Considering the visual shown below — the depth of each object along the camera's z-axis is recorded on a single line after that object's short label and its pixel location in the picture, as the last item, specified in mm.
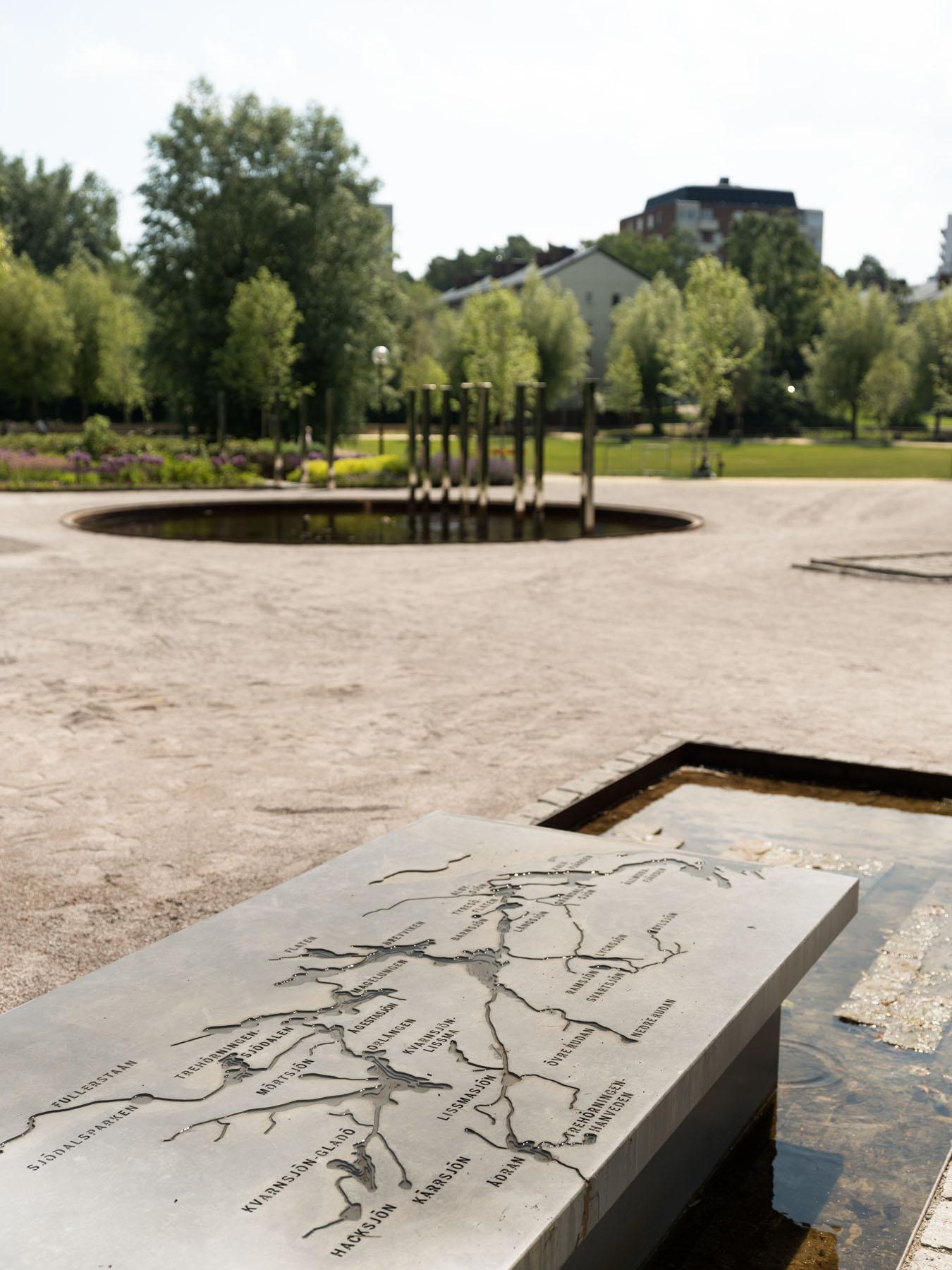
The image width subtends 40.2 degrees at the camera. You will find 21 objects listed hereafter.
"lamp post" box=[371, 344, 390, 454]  35188
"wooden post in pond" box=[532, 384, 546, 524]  20791
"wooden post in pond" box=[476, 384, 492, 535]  21188
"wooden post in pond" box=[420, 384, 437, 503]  23172
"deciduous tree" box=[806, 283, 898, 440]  65625
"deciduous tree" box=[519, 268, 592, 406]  66125
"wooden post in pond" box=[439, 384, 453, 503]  22703
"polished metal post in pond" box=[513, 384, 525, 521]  20281
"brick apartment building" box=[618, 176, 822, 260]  137875
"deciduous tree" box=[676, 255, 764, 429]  43250
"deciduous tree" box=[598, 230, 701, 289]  115938
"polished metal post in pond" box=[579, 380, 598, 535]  19375
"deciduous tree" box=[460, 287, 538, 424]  47188
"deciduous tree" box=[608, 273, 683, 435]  68188
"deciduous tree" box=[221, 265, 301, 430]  39000
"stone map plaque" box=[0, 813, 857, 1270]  2098
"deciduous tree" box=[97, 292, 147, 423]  59938
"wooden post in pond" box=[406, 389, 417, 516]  23875
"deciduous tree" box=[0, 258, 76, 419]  57906
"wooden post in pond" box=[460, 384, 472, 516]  22156
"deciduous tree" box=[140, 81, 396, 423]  46469
